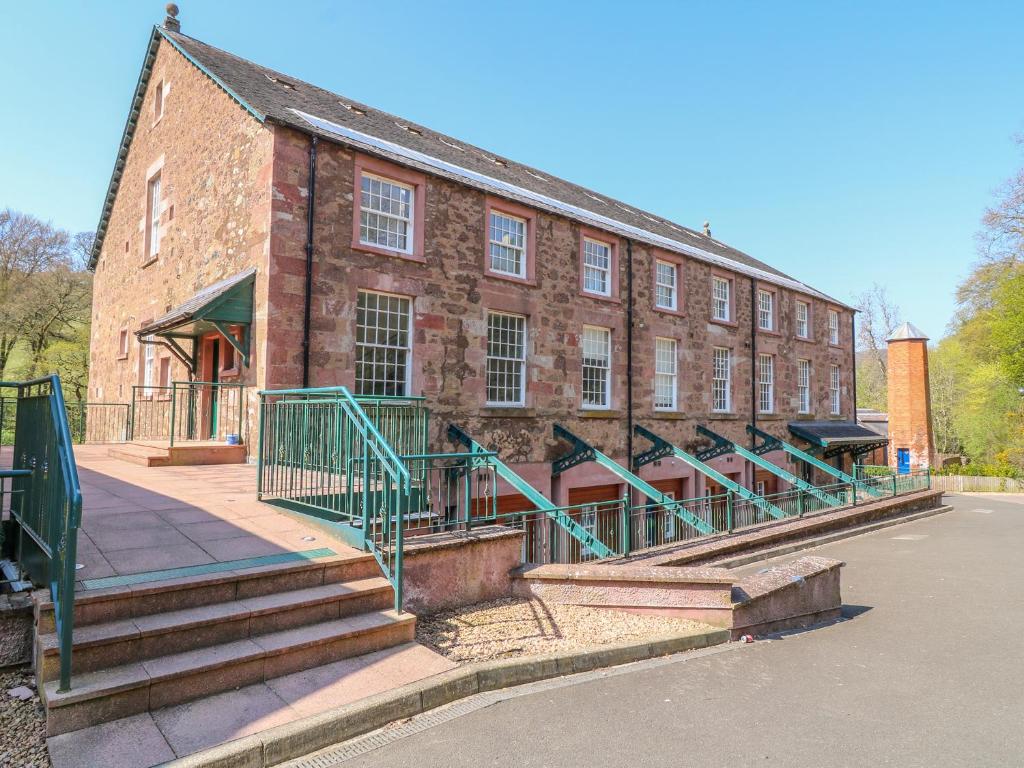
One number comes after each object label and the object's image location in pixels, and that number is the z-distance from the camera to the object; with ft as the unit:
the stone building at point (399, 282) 34.40
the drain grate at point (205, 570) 14.61
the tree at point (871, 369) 150.20
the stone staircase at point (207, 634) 12.27
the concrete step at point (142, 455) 32.24
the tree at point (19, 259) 88.28
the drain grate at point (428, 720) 11.84
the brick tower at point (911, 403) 108.47
